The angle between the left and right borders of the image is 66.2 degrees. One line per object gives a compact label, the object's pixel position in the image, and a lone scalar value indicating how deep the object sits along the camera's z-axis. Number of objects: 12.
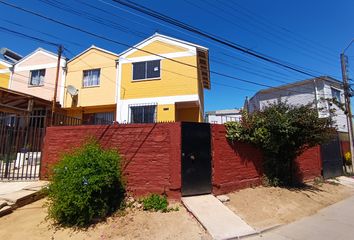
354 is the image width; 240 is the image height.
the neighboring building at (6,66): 20.95
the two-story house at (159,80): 16.44
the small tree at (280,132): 10.30
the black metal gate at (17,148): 10.15
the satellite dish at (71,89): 18.41
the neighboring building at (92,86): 18.33
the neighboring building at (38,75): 19.59
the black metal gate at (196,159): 8.64
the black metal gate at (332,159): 15.19
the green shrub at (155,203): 7.84
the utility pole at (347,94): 17.16
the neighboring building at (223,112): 34.62
